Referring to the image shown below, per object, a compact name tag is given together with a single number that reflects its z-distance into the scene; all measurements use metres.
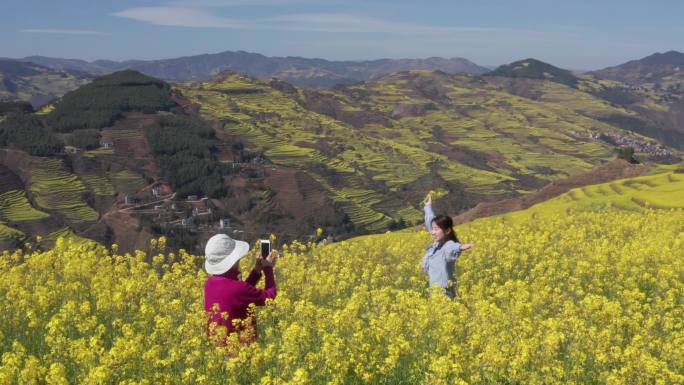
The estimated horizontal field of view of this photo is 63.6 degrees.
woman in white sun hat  6.85
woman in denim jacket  9.23
